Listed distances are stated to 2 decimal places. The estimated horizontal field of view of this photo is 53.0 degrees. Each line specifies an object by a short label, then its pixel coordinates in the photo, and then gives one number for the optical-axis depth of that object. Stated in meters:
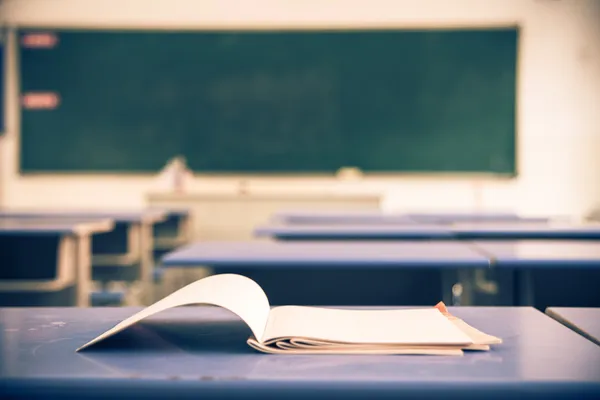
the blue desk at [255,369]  0.58
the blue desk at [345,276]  1.68
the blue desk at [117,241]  3.35
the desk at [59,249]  2.32
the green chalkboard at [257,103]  5.54
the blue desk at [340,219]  2.88
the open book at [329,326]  0.69
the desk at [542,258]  1.45
